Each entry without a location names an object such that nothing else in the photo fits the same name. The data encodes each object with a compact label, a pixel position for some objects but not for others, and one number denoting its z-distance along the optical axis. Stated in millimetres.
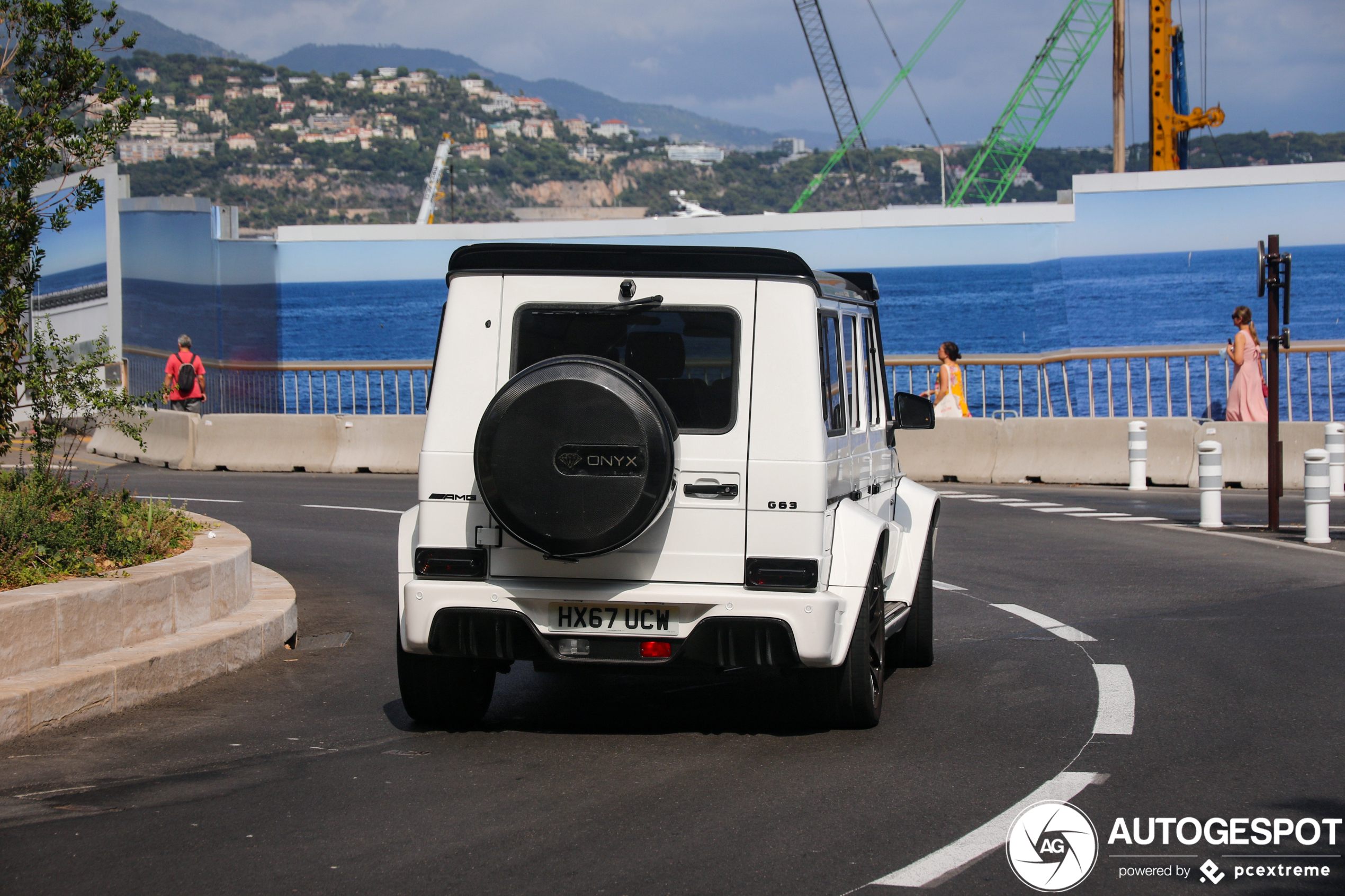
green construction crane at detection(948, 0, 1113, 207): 106750
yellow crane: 56906
